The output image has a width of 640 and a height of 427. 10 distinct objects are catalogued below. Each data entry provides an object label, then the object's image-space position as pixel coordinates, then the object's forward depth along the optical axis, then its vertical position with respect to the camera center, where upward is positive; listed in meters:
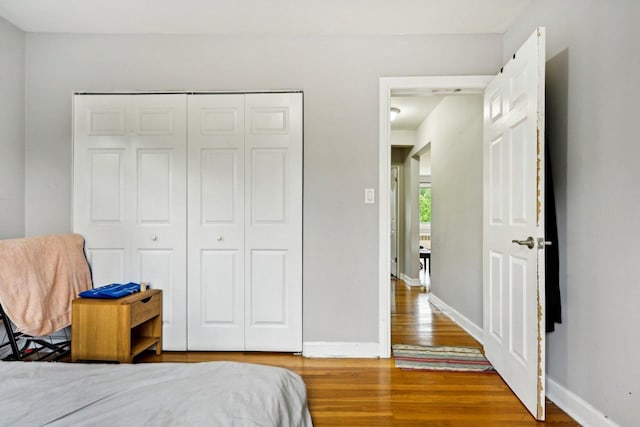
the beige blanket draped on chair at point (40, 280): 2.03 -0.42
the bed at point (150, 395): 0.90 -0.55
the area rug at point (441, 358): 2.36 -1.06
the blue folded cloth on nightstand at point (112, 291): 2.22 -0.51
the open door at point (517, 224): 1.72 -0.05
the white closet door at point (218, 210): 2.57 +0.04
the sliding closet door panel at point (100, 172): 2.60 +0.34
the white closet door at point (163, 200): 2.58 +0.12
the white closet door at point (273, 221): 2.57 -0.04
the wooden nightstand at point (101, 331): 2.14 -0.73
